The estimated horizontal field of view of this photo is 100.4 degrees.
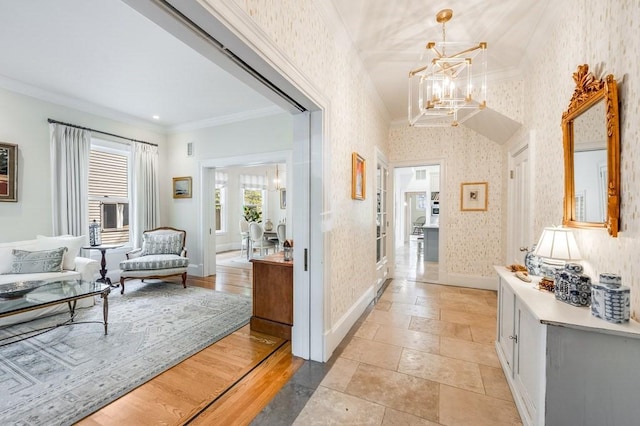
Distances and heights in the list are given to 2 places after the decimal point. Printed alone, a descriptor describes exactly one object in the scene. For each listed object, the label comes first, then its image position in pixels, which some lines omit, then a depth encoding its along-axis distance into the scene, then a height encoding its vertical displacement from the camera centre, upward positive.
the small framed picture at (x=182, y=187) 5.24 +0.45
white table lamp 1.77 -0.28
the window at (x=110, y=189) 4.63 +0.37
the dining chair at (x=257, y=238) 6.52 -0.72
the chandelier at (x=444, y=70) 2.19 +1.19
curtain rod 3.89 +1.30
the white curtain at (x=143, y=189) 4.92 +0.39
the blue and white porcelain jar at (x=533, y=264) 2.09 -0.45
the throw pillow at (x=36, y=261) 3.17 -0.62
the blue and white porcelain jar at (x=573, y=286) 1.46 -0.44
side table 4.06 -0.84
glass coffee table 2.35 -0.82
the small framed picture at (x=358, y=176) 2.92 +0.38
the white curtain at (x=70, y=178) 3.92 +0.49
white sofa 3.02 -0.73
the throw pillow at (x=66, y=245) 3.48 -0.47
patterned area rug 1.77 -1.27
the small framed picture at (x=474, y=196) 4.30 +0.20
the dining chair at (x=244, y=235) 6.86 -0.71
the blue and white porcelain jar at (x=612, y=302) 1.22 -0.44
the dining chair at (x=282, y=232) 6.28 -0.54
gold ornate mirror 1.42 +0.33
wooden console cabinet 2.64 -0.89
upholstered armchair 4.12 -0.79
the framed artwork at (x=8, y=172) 3.44 +0.50
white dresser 1.17 -0.74
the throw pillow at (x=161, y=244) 4.66 -0.60
